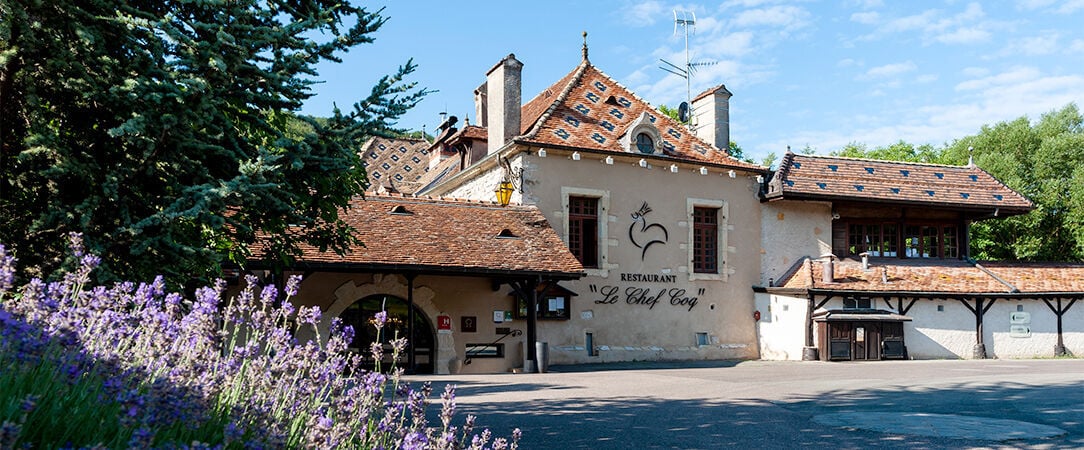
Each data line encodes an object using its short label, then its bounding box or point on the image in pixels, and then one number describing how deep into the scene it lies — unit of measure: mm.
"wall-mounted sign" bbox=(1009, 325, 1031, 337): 22062
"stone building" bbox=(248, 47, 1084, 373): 17672
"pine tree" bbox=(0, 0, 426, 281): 6570
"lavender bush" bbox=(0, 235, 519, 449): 2629
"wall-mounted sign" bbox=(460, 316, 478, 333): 17719
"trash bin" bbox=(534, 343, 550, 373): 16644
